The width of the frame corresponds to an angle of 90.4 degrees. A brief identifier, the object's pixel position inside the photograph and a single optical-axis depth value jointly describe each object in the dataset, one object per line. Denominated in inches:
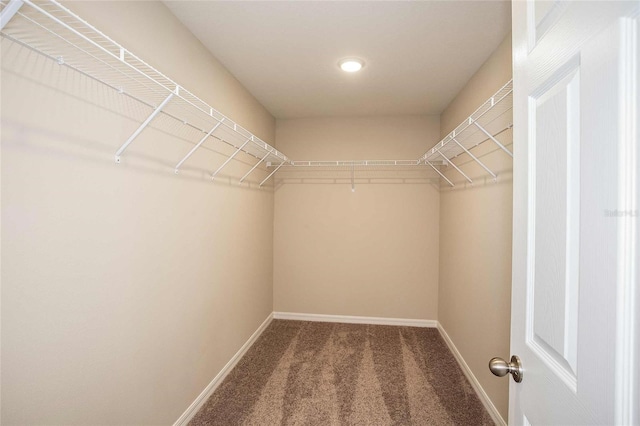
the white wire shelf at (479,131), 62.8
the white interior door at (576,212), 18.7
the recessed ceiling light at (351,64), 87.5
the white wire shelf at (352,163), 128.0
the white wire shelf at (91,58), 37.9
